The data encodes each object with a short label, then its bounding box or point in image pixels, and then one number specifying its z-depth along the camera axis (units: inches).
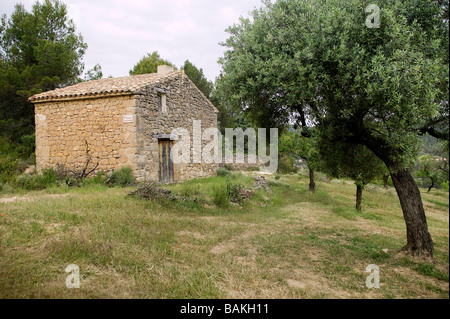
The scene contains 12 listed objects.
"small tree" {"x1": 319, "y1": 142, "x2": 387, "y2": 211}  290.5
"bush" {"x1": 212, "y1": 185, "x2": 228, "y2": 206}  425.1
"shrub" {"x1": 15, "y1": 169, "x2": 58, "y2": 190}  452.8
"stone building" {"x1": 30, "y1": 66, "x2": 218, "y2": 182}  490.0
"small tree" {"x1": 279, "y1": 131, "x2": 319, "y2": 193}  648.9
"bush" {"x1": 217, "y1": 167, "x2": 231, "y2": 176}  763.2
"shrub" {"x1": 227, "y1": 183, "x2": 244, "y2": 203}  453.2
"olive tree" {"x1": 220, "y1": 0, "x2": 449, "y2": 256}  198.5
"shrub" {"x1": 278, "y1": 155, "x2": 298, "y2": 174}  1158.8
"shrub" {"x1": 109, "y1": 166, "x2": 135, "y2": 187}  463.8
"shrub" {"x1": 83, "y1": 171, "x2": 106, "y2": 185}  470.4
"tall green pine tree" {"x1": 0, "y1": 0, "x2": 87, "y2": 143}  743.7
